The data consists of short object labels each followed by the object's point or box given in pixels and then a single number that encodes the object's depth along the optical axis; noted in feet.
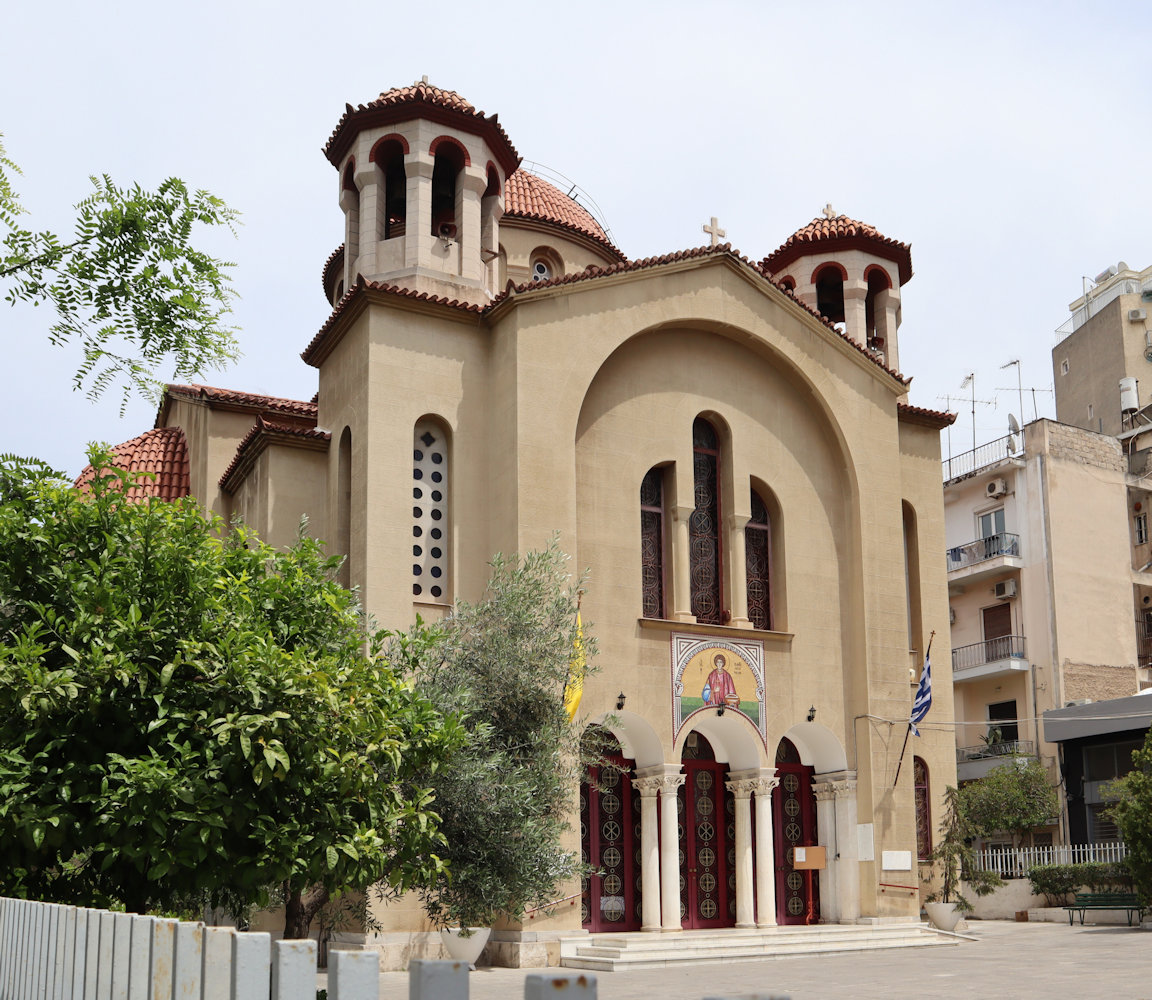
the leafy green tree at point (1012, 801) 108.47
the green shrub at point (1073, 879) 83.76
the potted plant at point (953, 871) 75.25
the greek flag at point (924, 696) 72.90
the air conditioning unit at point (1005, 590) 124.06
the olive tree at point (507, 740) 47.83
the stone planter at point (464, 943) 55.47
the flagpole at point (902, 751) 74.54
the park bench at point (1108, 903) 80.43
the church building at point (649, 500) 65.87
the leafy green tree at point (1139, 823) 73.00
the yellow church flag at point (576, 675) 55.72
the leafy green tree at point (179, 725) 34.96
